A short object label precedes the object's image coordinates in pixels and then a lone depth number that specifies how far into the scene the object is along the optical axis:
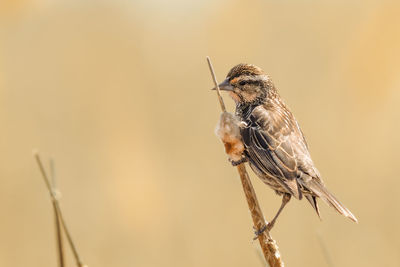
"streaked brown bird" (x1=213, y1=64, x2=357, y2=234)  8.16
